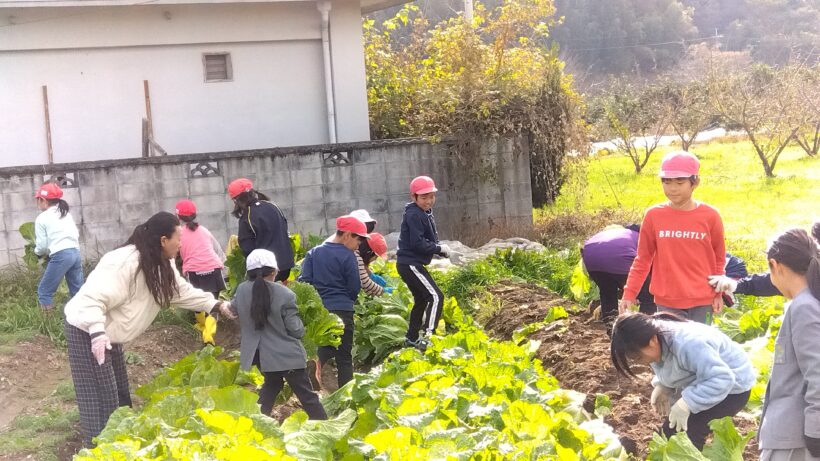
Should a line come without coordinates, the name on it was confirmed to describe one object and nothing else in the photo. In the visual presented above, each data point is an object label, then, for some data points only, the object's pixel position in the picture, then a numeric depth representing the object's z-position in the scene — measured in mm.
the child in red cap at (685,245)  5352
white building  13188
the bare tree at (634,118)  22891
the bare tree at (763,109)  20328
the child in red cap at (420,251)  7809
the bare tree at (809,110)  20734
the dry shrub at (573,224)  13062
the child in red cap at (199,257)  8922
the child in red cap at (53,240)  9305
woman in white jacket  5355
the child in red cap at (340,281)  6965
